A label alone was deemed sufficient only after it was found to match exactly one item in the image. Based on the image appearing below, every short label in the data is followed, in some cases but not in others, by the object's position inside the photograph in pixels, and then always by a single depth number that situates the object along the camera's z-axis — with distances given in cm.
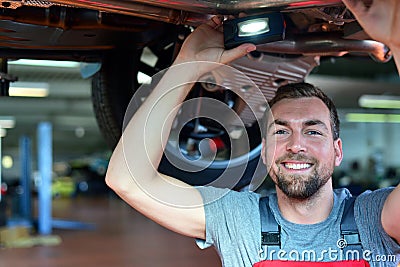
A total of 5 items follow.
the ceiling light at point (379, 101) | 899
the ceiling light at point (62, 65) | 679
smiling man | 134
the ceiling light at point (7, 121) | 1244
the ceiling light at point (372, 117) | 1287
